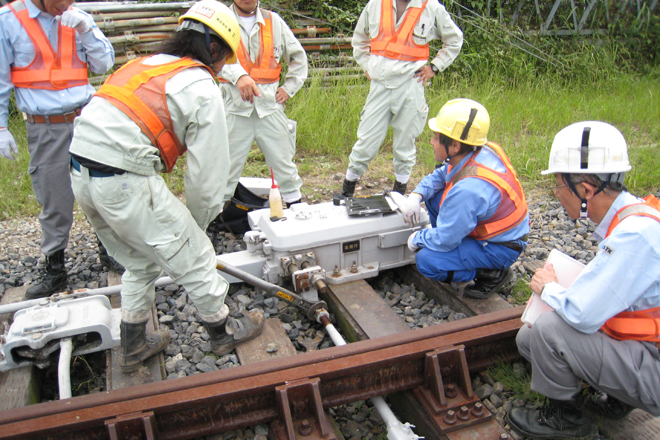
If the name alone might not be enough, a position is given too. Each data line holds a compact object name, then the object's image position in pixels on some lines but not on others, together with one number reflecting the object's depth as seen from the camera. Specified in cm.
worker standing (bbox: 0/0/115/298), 335
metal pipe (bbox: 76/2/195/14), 740
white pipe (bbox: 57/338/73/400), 258
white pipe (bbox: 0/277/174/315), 319
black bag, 454
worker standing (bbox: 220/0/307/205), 431
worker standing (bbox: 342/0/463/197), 488
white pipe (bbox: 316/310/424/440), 238
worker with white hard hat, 202
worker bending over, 239
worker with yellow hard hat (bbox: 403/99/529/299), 320
